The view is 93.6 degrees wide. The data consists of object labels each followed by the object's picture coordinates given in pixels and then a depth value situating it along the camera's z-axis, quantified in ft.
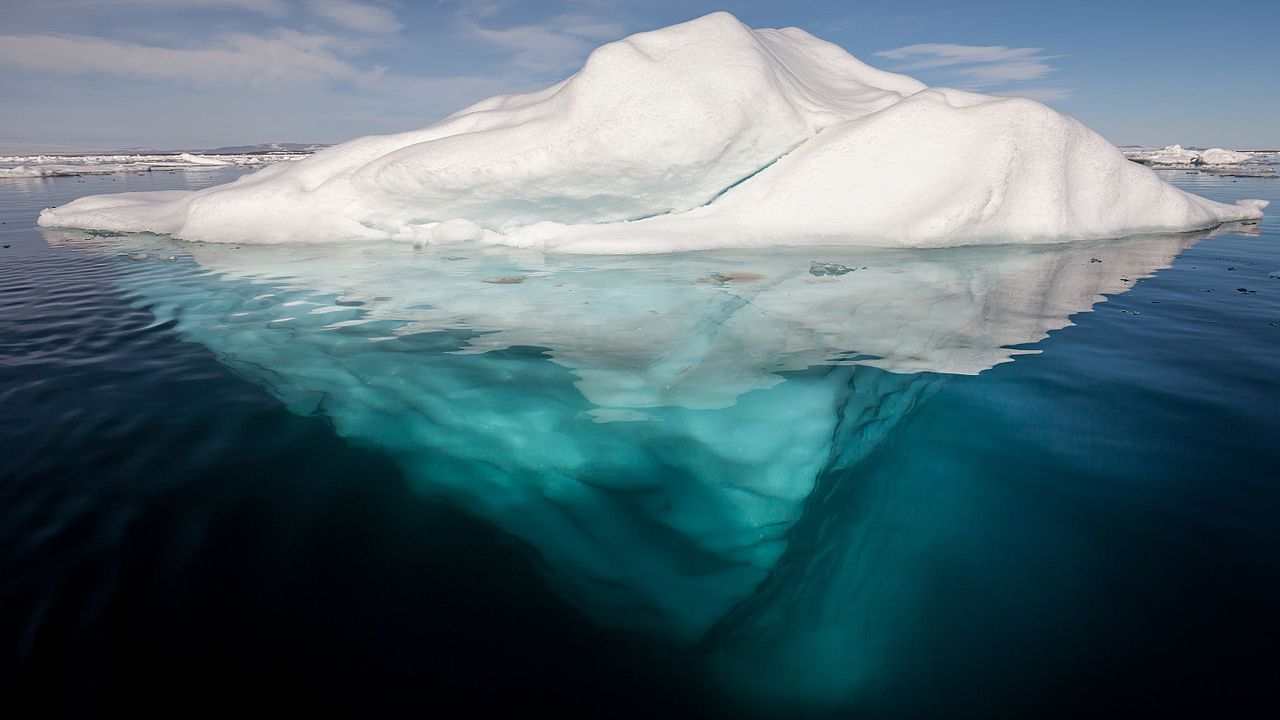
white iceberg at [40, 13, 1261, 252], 29.45
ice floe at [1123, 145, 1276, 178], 123.65
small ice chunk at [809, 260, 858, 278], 24.61
